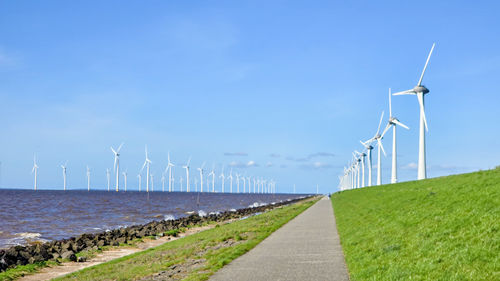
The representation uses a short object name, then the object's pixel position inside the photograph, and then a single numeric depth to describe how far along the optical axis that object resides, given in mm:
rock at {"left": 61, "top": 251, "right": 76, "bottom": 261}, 22881
